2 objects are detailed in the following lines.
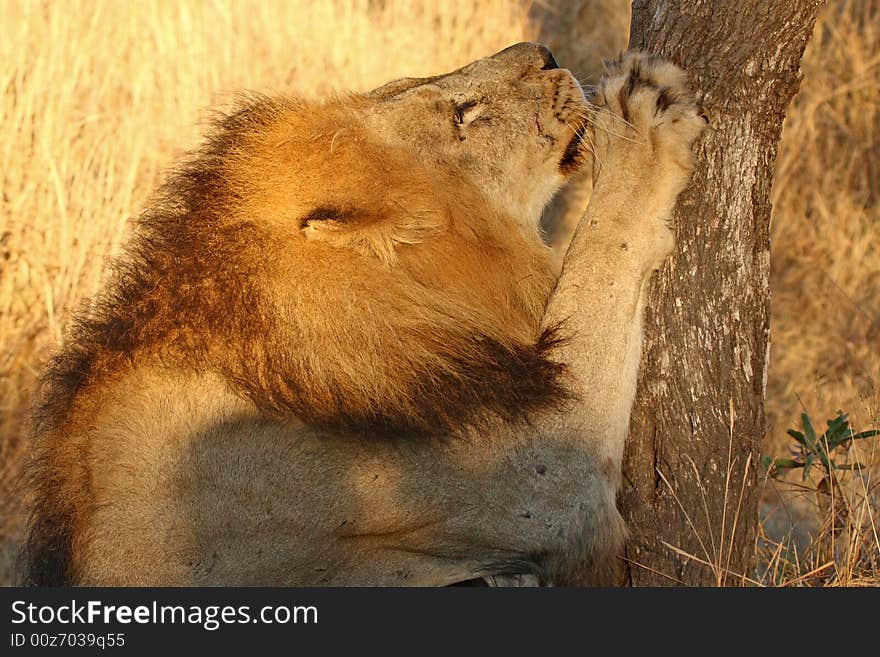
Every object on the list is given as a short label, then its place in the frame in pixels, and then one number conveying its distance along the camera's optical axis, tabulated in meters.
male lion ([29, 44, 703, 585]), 5.53
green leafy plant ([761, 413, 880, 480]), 7.41
